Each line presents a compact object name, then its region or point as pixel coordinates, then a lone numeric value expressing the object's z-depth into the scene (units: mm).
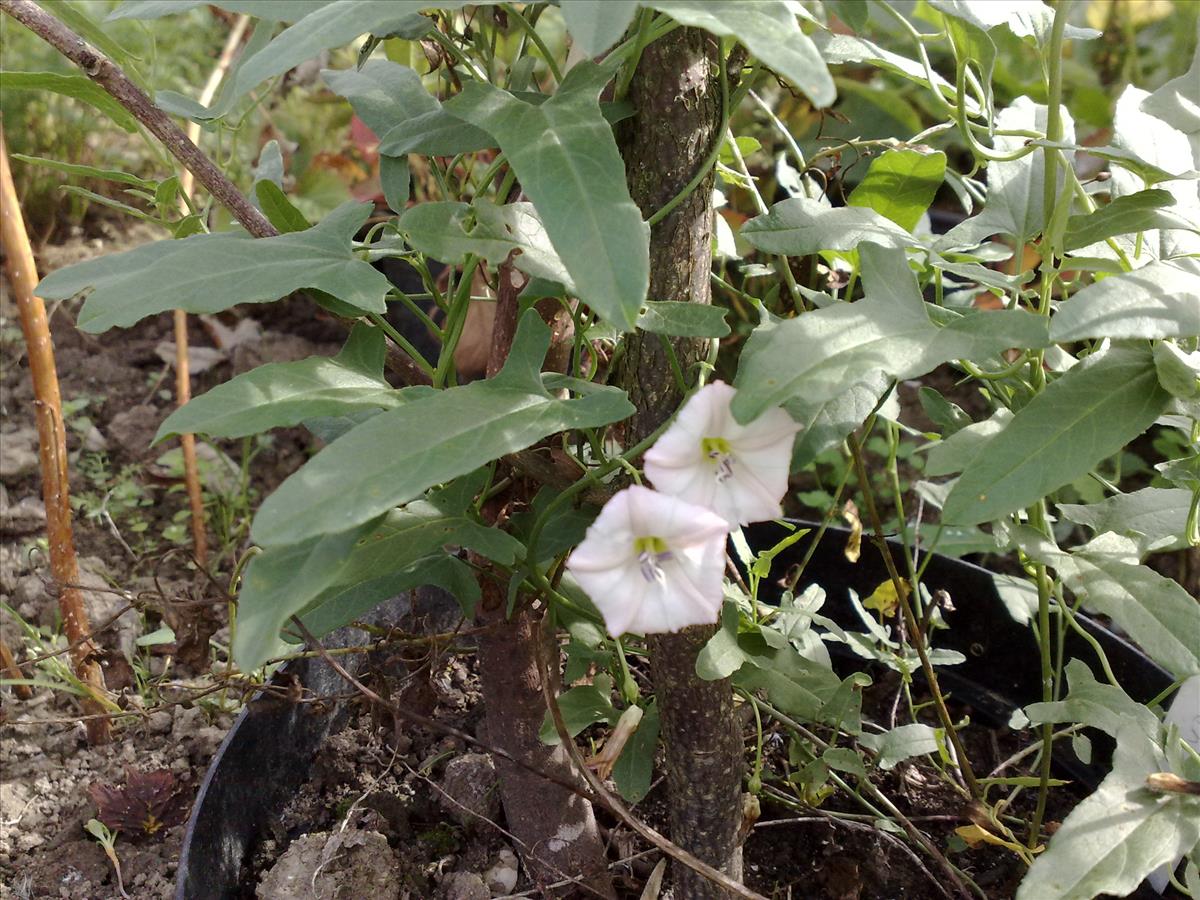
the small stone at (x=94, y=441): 503
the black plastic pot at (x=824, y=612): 280
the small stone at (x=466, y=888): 283
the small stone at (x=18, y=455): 474
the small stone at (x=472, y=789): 309
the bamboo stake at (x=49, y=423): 303
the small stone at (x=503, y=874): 292
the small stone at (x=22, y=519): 448
